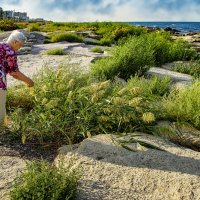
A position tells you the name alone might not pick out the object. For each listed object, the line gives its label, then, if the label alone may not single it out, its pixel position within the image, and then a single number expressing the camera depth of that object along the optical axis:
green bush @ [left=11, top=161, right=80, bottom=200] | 2.07
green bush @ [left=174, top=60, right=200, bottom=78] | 6.09
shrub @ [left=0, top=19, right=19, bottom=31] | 13.47
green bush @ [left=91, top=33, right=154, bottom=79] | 4.84
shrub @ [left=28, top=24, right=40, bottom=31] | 13.70
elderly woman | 3.09
